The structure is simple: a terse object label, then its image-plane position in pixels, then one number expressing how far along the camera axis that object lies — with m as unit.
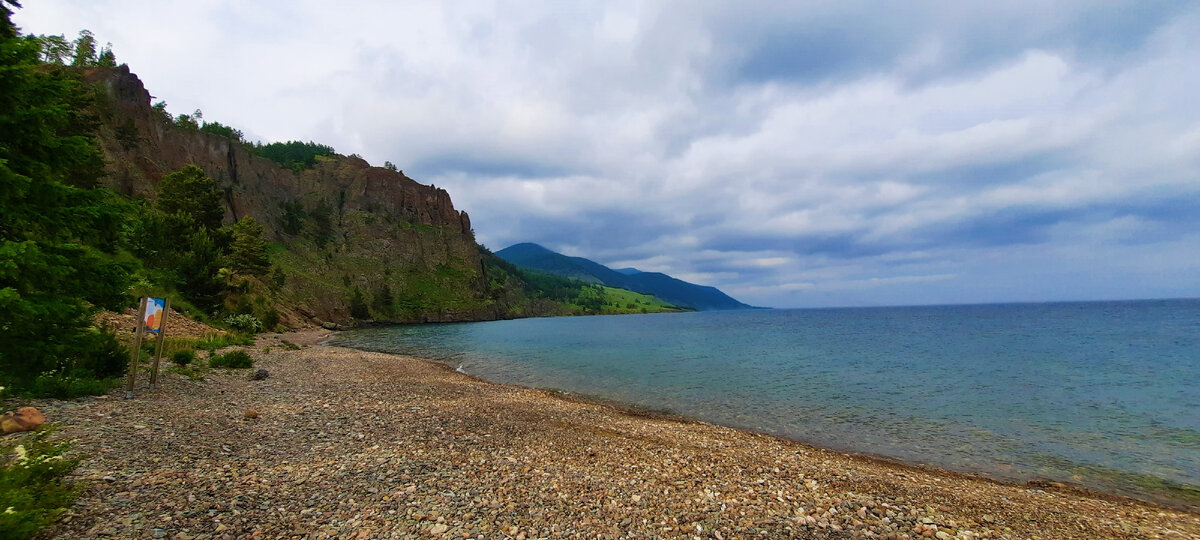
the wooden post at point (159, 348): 16.28
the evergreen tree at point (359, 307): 142.88
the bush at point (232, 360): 26.14
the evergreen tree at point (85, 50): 106.69
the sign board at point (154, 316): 15.89
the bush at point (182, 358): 23.81
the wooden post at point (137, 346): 14.99
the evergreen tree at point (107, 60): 110.00
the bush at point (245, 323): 50.32
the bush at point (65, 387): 13.61
